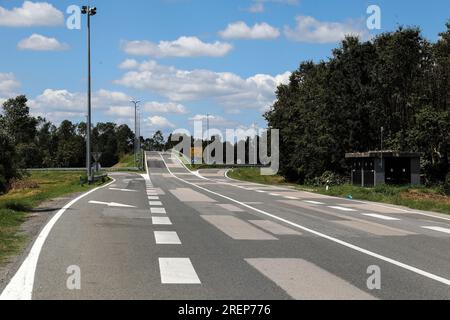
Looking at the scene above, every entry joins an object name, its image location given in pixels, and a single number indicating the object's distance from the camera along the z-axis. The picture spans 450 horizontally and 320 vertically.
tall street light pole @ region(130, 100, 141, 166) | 100.50
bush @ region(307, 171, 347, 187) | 59.53
